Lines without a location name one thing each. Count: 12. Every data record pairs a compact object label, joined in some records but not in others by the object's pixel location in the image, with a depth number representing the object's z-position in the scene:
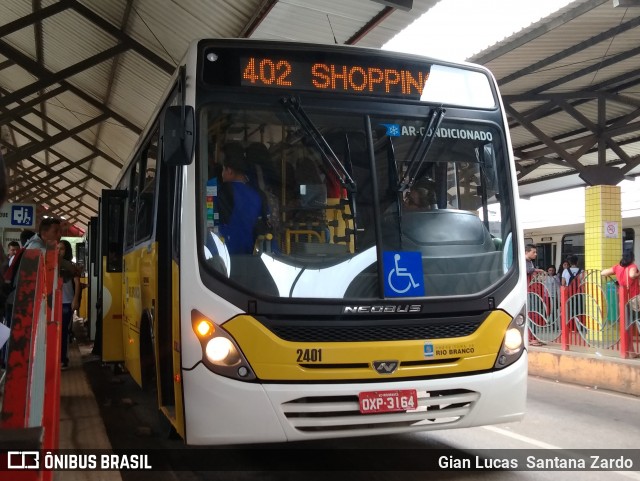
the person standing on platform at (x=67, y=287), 8.98
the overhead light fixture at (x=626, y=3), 8.34
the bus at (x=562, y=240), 16.81
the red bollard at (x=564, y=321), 9.80
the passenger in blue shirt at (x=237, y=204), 4.30
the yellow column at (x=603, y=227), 14.99
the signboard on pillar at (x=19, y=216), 17.01
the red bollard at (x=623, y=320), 8.67
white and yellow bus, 4.08
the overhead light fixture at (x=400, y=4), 8.22
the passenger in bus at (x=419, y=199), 4.58
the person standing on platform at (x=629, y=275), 8.55
